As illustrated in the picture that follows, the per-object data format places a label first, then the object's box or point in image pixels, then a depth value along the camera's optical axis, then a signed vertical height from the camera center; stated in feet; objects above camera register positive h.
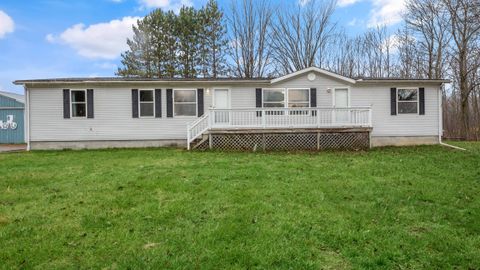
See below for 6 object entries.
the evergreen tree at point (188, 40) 80.23 +24.75
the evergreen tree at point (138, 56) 82.89 +21.07
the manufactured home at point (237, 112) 41.14 +2.85
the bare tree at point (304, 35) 87.25 +27.71
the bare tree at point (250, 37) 85.81 +27.06
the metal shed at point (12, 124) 59.00 +2.10
